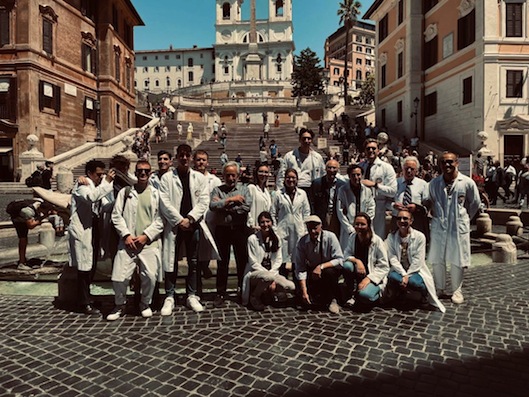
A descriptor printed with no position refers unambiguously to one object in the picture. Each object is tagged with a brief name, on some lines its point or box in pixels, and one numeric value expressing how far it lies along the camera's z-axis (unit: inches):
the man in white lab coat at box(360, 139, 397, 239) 256.1
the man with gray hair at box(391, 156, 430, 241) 264.8
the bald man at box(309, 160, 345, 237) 251.6
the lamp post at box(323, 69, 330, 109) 1751.4
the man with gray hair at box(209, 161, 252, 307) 224.2
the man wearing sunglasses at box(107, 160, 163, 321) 205.2
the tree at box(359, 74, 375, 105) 2849.4
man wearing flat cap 217.8
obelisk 2591.0
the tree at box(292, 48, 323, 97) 2640.3
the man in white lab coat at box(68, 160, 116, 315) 209.5
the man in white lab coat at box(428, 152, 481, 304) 229.3
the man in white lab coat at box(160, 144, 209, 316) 217.5
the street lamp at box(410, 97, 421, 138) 1130.7
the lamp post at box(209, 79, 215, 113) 2687.5
